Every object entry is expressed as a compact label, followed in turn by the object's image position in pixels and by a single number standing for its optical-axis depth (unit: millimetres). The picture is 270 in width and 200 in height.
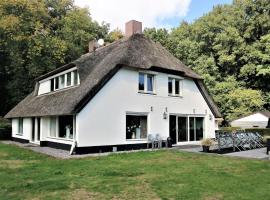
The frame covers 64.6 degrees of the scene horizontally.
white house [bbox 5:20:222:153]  12506
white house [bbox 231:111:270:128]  26060
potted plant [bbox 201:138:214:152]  12488
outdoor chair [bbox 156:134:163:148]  14410
